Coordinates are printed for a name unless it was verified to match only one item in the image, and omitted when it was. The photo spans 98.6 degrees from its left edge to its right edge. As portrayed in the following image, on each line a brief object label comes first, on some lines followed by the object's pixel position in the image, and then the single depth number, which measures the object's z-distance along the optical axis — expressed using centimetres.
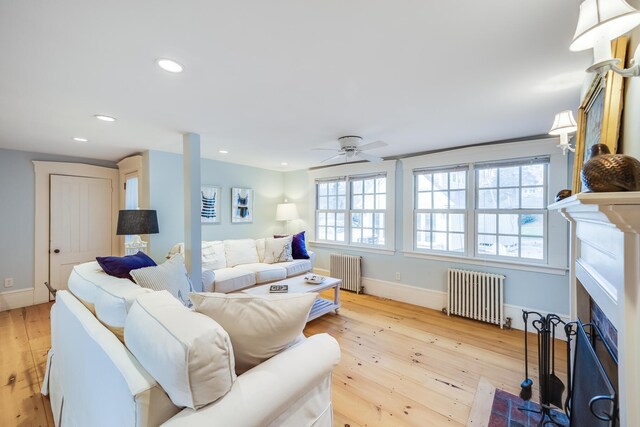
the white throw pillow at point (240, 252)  429
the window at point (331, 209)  505
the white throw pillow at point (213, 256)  394
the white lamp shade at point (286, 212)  555
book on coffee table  306
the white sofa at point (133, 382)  93
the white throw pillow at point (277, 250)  459
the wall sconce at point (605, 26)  80
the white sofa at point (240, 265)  362
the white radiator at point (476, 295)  329
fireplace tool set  108
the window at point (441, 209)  373
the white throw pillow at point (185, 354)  90
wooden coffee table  323
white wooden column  304
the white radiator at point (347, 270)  459
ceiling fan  306
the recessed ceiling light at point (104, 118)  248
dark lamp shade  328
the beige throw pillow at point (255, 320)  120
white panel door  402
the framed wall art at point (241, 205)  493
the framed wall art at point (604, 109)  116
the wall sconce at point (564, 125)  182
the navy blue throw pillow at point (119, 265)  197
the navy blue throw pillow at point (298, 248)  480
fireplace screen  102
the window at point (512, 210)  317
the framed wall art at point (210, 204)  451
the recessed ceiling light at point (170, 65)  159
